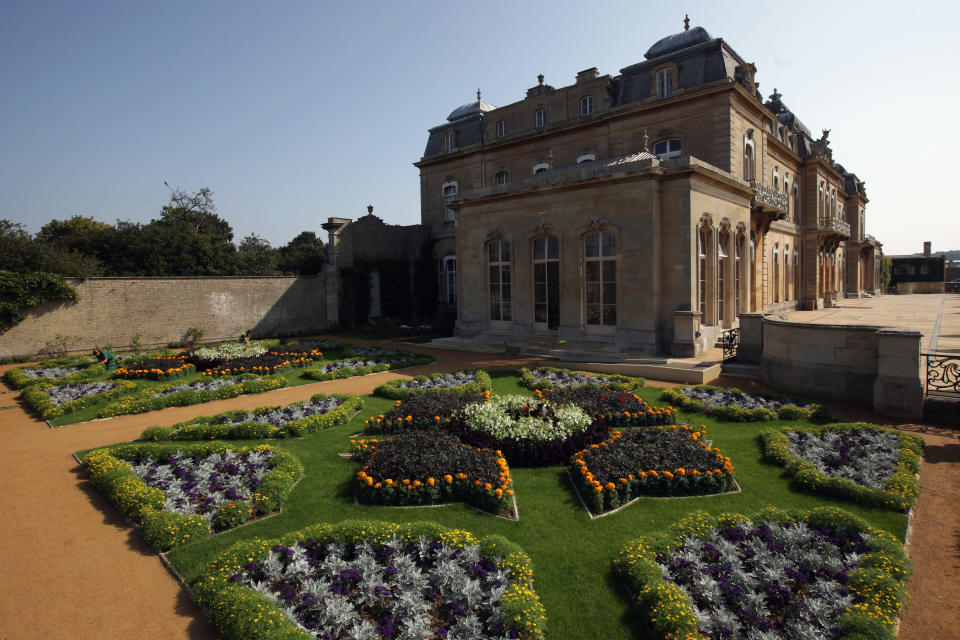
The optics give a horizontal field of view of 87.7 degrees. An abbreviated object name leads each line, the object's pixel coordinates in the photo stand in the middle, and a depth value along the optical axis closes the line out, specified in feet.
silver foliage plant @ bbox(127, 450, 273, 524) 20.52
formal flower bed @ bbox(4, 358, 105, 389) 46.11
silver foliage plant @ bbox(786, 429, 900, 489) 21.67
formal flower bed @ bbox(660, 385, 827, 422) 30.60
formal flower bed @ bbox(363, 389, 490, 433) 30.45
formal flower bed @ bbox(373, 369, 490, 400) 39.06
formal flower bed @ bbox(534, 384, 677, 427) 30.14
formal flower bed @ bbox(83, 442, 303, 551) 18.83
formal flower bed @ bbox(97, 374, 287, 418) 36.73
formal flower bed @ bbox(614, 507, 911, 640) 12.70
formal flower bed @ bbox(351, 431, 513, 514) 20.13
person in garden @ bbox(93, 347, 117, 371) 51.85
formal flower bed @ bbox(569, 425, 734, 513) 20.21
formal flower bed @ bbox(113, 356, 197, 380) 48.11
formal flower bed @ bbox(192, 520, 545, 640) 13.07
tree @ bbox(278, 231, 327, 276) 91.86
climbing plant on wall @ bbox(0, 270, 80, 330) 59.57
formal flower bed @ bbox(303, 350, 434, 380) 48.11
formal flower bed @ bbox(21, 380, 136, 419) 36.65
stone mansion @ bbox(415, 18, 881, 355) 51.83
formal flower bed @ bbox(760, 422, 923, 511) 19.77
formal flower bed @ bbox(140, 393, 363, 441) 29.63
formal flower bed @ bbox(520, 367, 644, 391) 39.73
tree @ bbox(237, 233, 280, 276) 112.57
